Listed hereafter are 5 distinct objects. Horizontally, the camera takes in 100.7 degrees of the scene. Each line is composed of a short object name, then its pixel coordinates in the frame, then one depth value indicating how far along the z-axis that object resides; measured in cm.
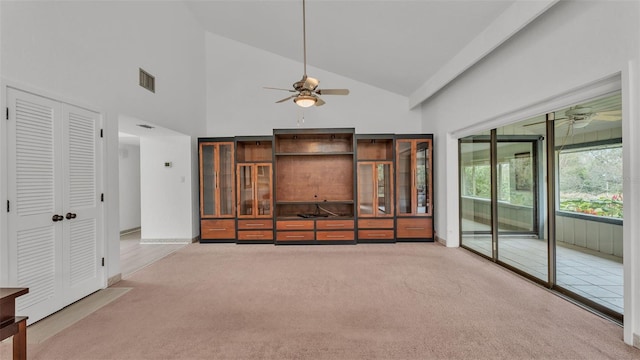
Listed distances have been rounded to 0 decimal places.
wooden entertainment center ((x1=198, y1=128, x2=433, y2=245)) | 554
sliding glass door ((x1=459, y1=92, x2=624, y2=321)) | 266
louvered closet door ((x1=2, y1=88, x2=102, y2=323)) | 244
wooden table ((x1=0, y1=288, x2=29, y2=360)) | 164
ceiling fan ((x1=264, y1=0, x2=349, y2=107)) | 328
